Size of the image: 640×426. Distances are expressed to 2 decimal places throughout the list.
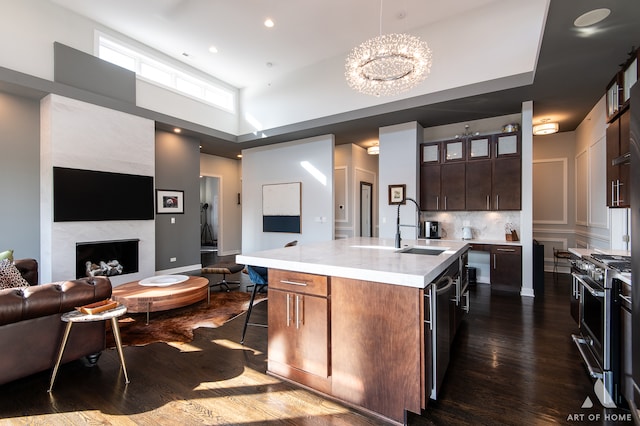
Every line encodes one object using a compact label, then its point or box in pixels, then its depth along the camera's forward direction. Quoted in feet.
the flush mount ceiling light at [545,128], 17.61
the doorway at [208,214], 37.08
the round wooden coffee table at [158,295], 11.19
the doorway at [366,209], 27.84
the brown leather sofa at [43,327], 6.61
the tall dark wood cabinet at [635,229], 5.49
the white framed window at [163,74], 17.37
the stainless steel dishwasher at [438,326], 5.74
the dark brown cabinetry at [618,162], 9.29
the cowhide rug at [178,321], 10.06
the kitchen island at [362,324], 5.61
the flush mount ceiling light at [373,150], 25.79
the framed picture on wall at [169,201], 20.67
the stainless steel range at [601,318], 6.54
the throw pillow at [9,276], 8.02
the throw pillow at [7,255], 9.38
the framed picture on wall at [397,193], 19.43
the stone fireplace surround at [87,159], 14.90
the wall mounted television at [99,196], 15.15
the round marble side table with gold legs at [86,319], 6.91
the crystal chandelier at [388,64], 11.03
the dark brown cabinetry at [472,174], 16.66
